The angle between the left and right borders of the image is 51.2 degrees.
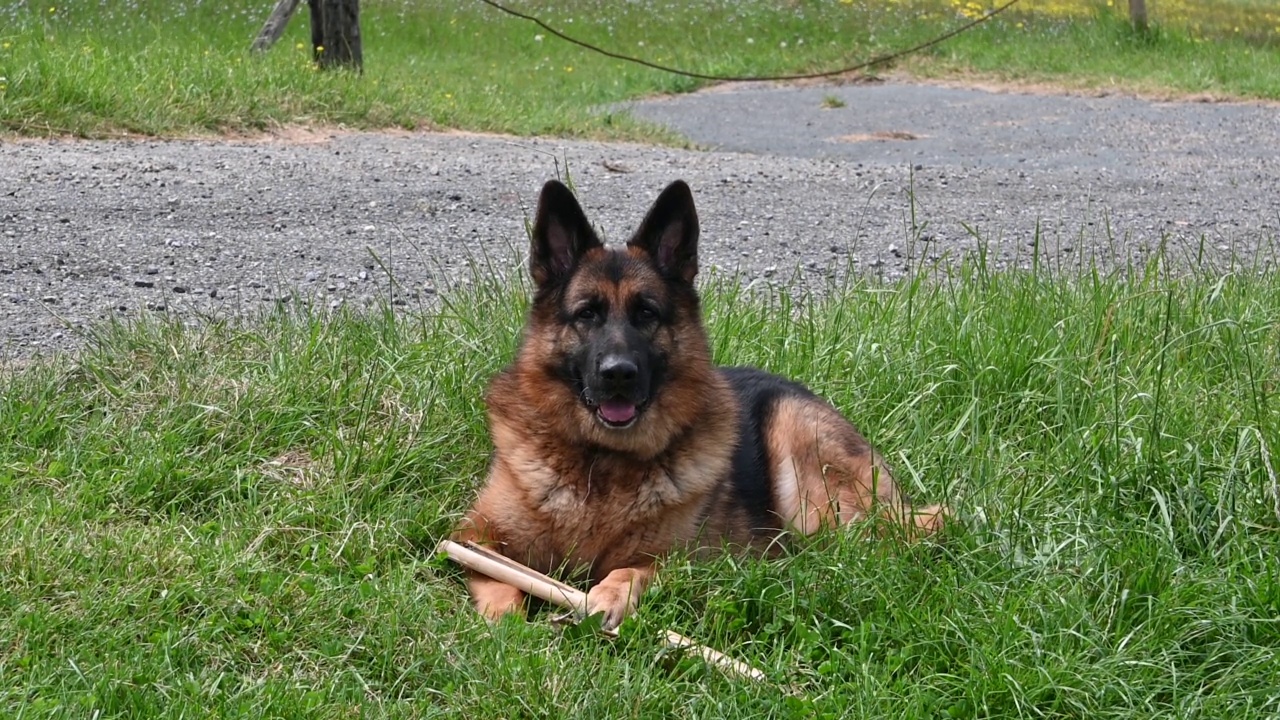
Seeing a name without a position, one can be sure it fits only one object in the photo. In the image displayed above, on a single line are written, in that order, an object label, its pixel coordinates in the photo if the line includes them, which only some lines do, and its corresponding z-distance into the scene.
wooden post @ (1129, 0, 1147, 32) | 17.56
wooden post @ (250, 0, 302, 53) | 11.57
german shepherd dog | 3.92
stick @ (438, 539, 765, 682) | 3.45
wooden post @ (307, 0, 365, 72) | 10.95
